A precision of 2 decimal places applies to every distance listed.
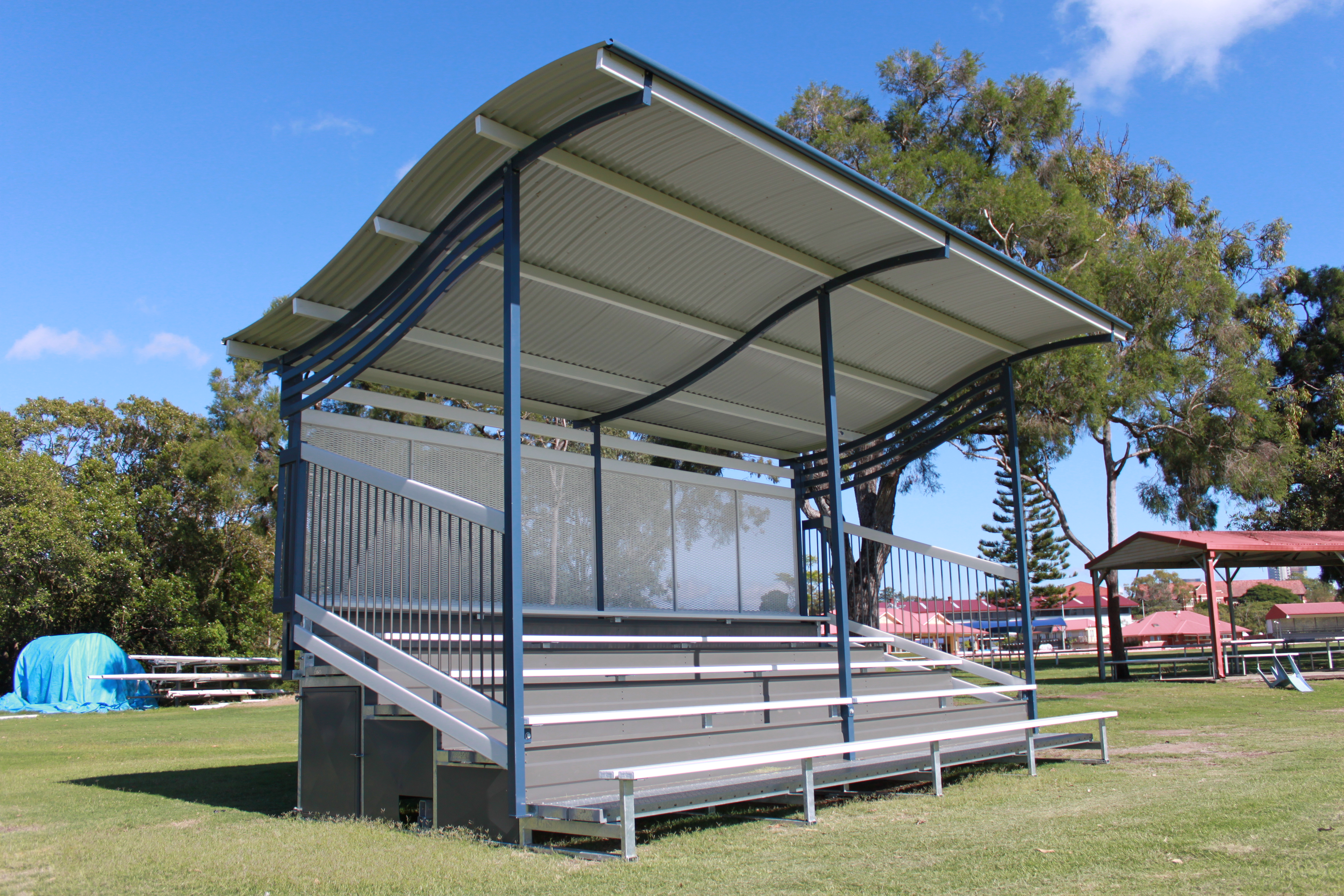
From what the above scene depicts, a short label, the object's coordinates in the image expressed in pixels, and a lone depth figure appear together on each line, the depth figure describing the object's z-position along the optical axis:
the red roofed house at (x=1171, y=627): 50.84
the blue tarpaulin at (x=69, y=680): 23.75
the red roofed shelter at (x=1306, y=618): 65.38
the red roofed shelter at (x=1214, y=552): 19.84
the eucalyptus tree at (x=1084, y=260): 18.14
